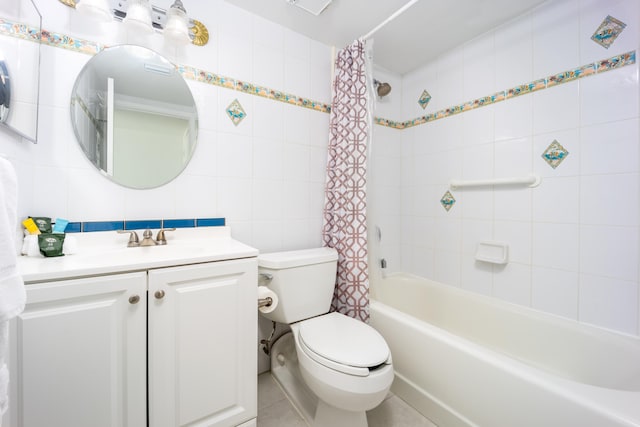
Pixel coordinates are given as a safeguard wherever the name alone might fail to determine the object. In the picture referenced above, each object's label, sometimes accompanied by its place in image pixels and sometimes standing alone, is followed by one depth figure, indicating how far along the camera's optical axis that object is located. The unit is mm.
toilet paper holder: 1185
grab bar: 1412
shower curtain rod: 1173
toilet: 981
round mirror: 1106
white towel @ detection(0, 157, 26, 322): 462
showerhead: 1935
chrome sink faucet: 1112
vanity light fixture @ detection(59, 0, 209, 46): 1029
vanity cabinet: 701
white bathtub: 824
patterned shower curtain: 1489
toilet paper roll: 1184
